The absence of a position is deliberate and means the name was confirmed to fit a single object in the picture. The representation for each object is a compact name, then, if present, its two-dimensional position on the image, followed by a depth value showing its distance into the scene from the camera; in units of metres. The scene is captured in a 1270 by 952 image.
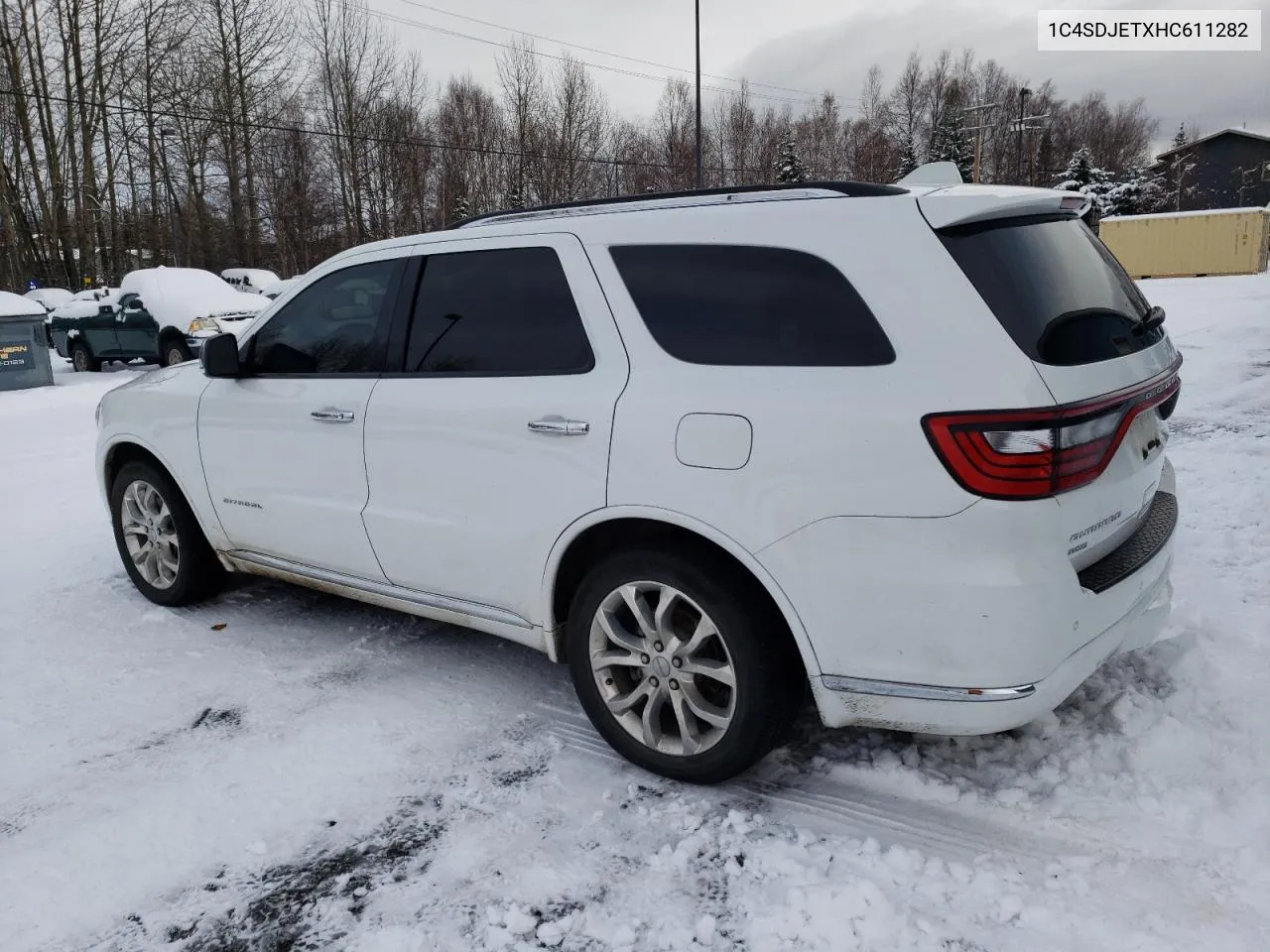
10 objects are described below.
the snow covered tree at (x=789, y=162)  51.00
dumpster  14.42
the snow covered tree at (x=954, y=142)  56.09
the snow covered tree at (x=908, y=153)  54.52
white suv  2.35
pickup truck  16.44
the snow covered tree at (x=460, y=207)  43.38
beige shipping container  27.96
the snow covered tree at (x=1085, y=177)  45.72
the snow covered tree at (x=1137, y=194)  45.62
